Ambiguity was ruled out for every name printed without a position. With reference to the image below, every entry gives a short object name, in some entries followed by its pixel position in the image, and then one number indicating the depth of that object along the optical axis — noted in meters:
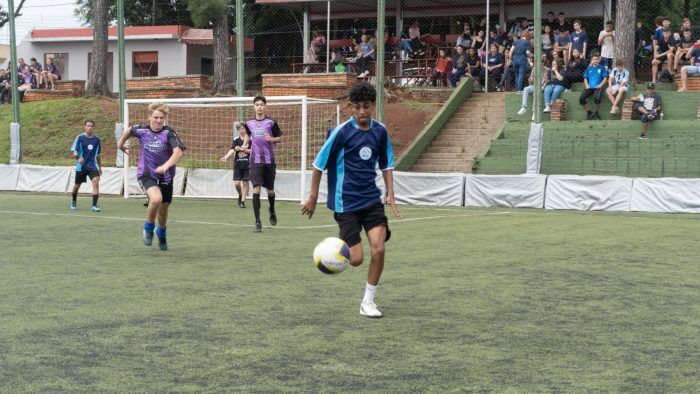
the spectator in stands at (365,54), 30.86
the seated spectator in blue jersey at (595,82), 25.08
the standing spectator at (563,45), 26.92
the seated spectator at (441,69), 30.58
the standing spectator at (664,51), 25.99
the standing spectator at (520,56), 26.80
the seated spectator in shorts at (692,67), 25.16
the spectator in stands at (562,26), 28.91
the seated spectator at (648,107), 23.78
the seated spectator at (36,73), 37.62
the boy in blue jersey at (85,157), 20.00
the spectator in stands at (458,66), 29.61
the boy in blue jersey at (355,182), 7.89
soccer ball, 7.73
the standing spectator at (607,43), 26.20
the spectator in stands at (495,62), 28.73
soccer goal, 23.53
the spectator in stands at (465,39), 30.20
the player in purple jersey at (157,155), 11.95
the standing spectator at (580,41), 26.36
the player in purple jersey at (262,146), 15.30
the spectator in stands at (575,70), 26.30
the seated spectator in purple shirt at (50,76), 37.45
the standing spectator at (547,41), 27.85
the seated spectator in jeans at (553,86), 25.64
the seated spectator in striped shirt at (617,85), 24.81
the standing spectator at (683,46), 25.67
